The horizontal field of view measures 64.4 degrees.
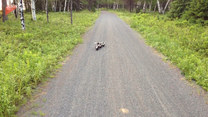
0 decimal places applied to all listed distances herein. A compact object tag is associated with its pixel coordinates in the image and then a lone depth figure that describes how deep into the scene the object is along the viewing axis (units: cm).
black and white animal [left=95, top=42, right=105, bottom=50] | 1024
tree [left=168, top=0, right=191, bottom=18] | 2155
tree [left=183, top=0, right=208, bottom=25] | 1689
